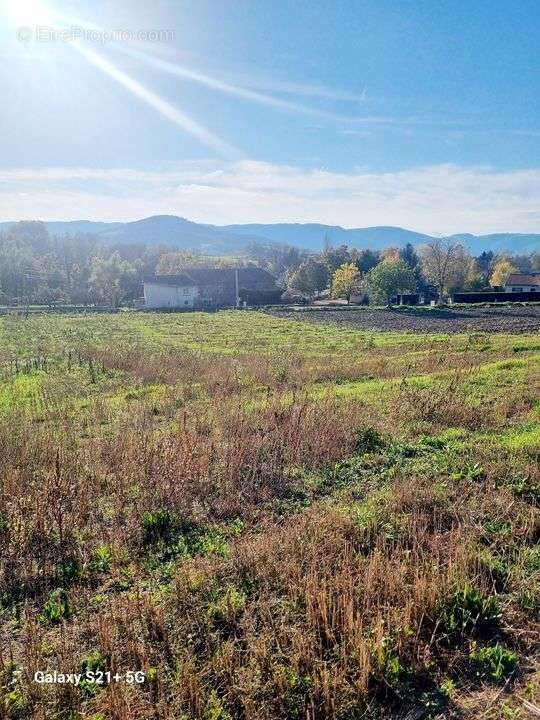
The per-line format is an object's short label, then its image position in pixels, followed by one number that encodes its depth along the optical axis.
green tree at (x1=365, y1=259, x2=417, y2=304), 61.91
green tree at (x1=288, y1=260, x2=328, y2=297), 81.62
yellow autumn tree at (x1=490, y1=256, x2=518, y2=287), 80.04
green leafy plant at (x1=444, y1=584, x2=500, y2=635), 4.02
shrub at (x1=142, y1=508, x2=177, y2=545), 5.56
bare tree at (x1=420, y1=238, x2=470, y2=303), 66.44
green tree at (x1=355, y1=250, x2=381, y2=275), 97.37
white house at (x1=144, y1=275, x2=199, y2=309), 71.31
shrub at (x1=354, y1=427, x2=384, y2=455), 8.12
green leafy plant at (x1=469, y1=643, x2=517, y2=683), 3.61
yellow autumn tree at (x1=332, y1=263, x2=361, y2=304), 69.44
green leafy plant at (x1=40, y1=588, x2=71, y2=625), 4.27
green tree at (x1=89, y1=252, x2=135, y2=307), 71.94
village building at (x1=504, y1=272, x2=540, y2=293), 76.88
